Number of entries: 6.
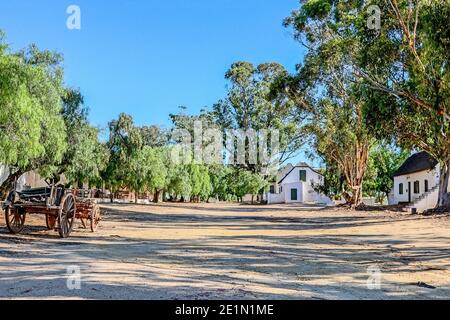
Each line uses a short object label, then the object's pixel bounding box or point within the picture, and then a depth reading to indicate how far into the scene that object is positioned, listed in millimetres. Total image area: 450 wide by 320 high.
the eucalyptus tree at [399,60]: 17822
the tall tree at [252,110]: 55094
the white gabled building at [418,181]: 40000
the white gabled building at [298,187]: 78562
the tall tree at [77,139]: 26766
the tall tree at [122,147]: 44253
